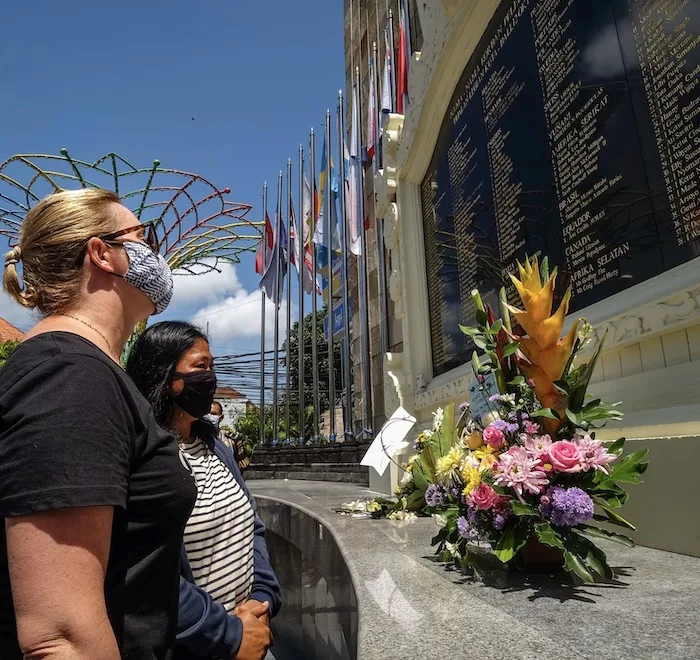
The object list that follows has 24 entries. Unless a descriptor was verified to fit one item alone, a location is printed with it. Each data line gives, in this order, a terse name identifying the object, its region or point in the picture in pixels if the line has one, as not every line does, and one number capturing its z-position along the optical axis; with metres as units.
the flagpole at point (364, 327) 10.55
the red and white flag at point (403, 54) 8.24
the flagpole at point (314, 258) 13.24
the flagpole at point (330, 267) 12.08
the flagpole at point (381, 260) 10.17
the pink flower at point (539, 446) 1.82
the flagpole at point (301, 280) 13.56
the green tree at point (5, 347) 19.25
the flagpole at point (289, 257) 14.37
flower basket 1.94
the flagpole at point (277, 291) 14.84
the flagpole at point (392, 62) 9.34
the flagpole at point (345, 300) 11.48
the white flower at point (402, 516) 3.43
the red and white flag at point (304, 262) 13.97
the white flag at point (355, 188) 10.60
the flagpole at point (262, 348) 15.72
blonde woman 0.91
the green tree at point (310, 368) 32.47
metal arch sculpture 12.99
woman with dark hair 1.52
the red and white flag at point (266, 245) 15.59
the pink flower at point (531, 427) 1.94
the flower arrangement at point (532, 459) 1.77
